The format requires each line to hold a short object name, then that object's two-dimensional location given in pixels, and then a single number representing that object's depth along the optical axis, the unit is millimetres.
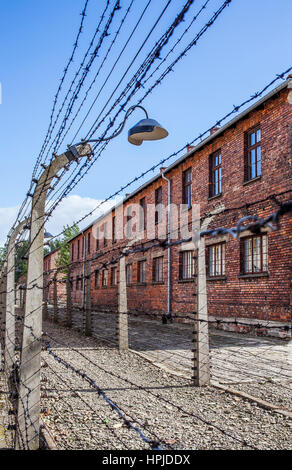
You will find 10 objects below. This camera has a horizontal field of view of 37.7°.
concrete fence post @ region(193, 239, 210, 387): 6367
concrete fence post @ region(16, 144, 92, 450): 3828
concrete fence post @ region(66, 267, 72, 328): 16947
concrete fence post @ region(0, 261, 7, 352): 8955
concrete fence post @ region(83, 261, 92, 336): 13867
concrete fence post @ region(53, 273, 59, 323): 19647
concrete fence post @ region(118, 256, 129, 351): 10453
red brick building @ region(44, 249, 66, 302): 48556
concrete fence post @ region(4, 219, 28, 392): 7113
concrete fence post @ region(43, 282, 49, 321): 23969
